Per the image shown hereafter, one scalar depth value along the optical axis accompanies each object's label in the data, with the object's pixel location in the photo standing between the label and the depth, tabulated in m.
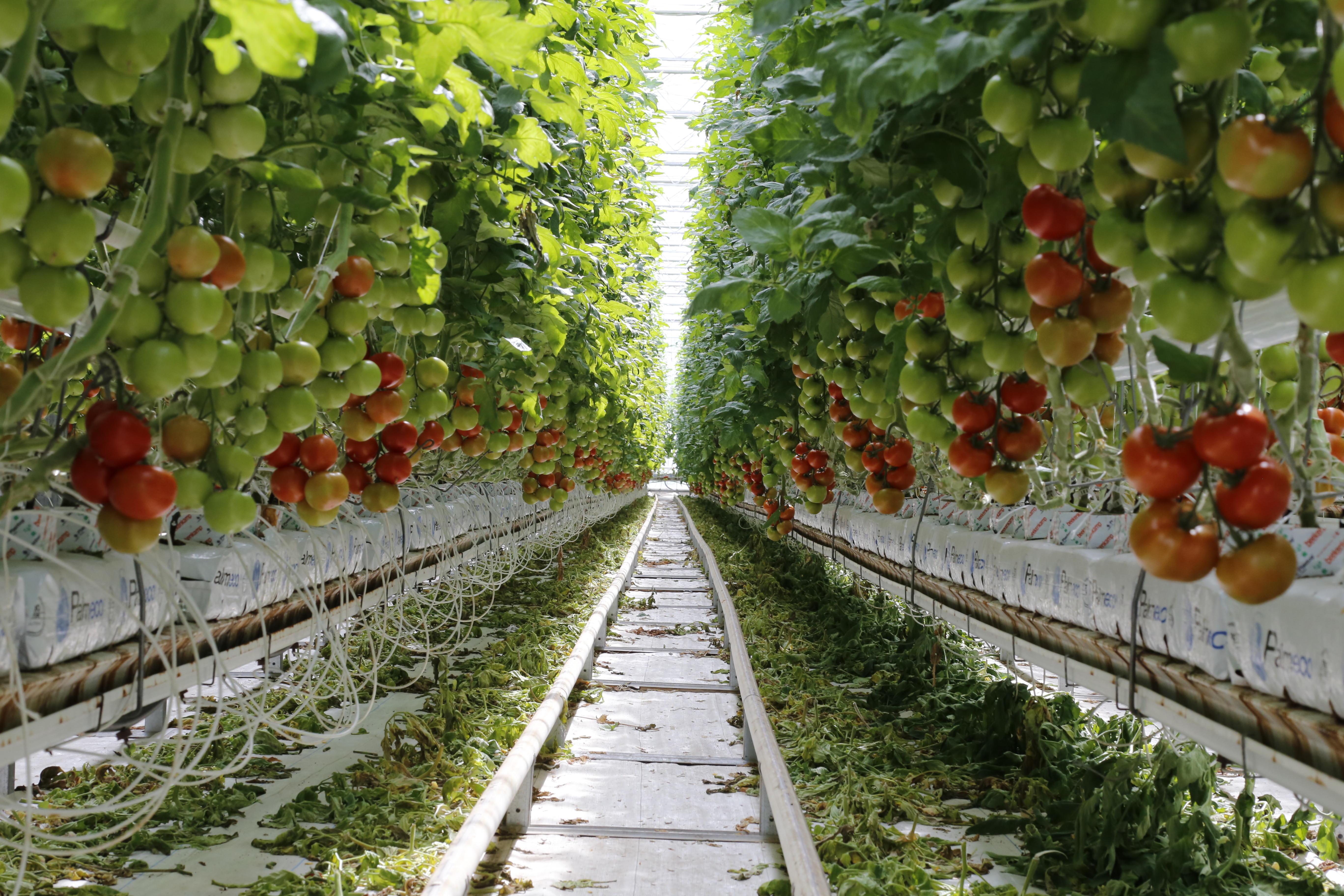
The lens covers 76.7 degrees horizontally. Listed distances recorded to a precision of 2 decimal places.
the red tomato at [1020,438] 1.50
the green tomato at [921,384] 1.56
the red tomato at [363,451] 1.97
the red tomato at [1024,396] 1.47
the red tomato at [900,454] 2.44
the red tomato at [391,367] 1.75
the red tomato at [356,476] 1.98
